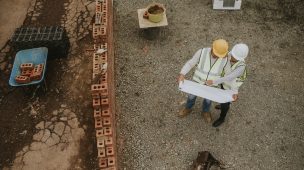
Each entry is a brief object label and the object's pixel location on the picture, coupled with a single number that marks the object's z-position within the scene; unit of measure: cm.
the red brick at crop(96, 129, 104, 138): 582
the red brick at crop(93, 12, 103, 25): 737
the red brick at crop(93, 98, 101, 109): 605
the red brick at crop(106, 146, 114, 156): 567
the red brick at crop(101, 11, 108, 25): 740
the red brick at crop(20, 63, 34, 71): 699
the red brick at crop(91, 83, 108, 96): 608
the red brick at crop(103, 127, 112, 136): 584
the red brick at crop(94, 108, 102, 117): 602
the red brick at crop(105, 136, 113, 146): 574
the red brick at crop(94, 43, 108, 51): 701
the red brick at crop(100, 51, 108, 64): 672
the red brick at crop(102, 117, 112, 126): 595
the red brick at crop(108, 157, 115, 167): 561
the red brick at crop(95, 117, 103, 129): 592
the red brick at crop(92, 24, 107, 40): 707
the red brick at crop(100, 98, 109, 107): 606
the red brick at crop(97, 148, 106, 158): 564
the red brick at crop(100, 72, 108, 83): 632
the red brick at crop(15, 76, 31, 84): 675
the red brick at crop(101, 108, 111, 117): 603
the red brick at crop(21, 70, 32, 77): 691
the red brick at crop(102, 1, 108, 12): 778
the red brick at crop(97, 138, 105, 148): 572
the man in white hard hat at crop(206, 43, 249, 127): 579
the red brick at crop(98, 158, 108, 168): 560
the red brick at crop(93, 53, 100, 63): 674
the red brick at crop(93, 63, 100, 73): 656
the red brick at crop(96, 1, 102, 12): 779
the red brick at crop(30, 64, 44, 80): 686
